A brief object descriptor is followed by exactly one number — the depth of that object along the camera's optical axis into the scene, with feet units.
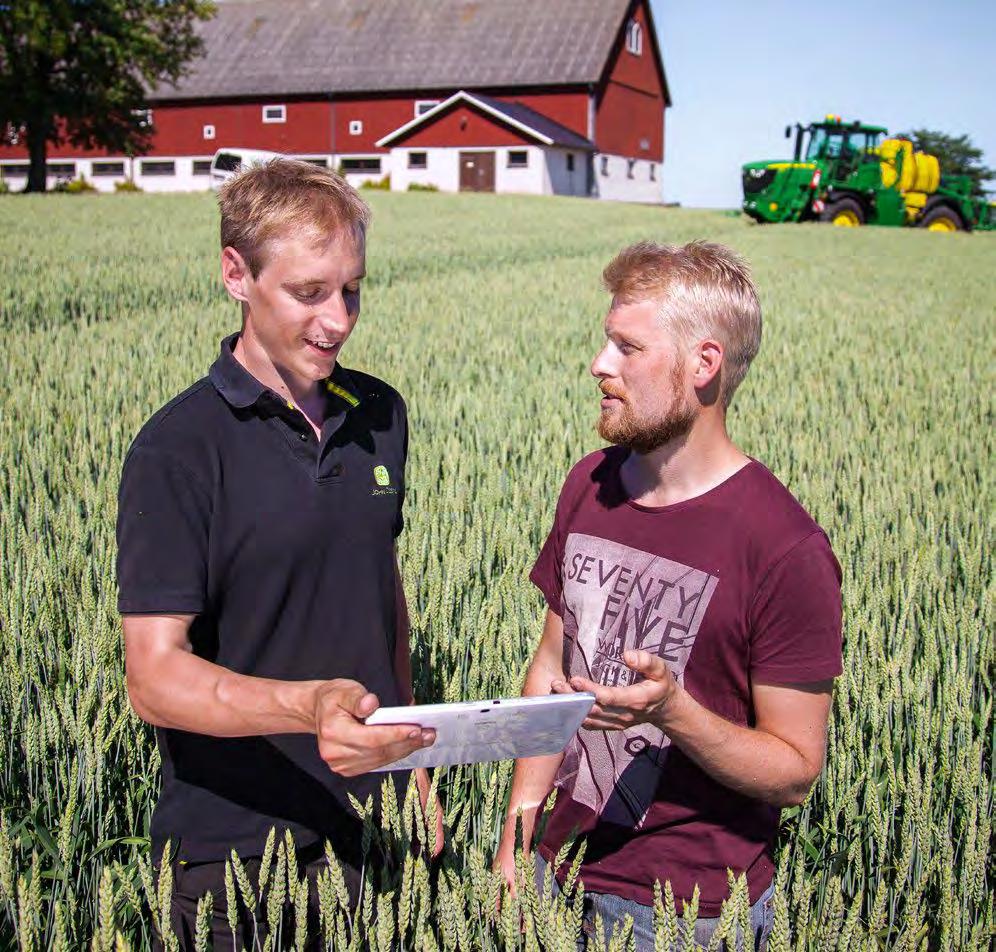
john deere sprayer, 80.89
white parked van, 104.98
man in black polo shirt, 4.78
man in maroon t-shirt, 5.00
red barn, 129.39
